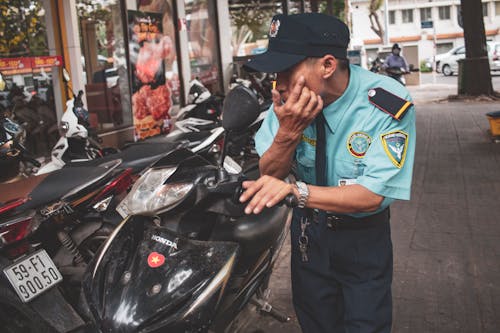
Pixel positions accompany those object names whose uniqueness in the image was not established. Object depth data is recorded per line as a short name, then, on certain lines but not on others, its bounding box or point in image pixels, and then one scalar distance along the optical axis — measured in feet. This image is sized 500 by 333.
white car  86.84
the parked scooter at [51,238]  9.50
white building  162.09
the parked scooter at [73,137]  18.86
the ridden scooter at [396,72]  56.18
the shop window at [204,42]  43.27
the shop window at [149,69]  32.12
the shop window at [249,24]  61.62
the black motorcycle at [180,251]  7.23
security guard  6.04
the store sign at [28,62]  22.96
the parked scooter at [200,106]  28.43
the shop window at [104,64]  29.12
